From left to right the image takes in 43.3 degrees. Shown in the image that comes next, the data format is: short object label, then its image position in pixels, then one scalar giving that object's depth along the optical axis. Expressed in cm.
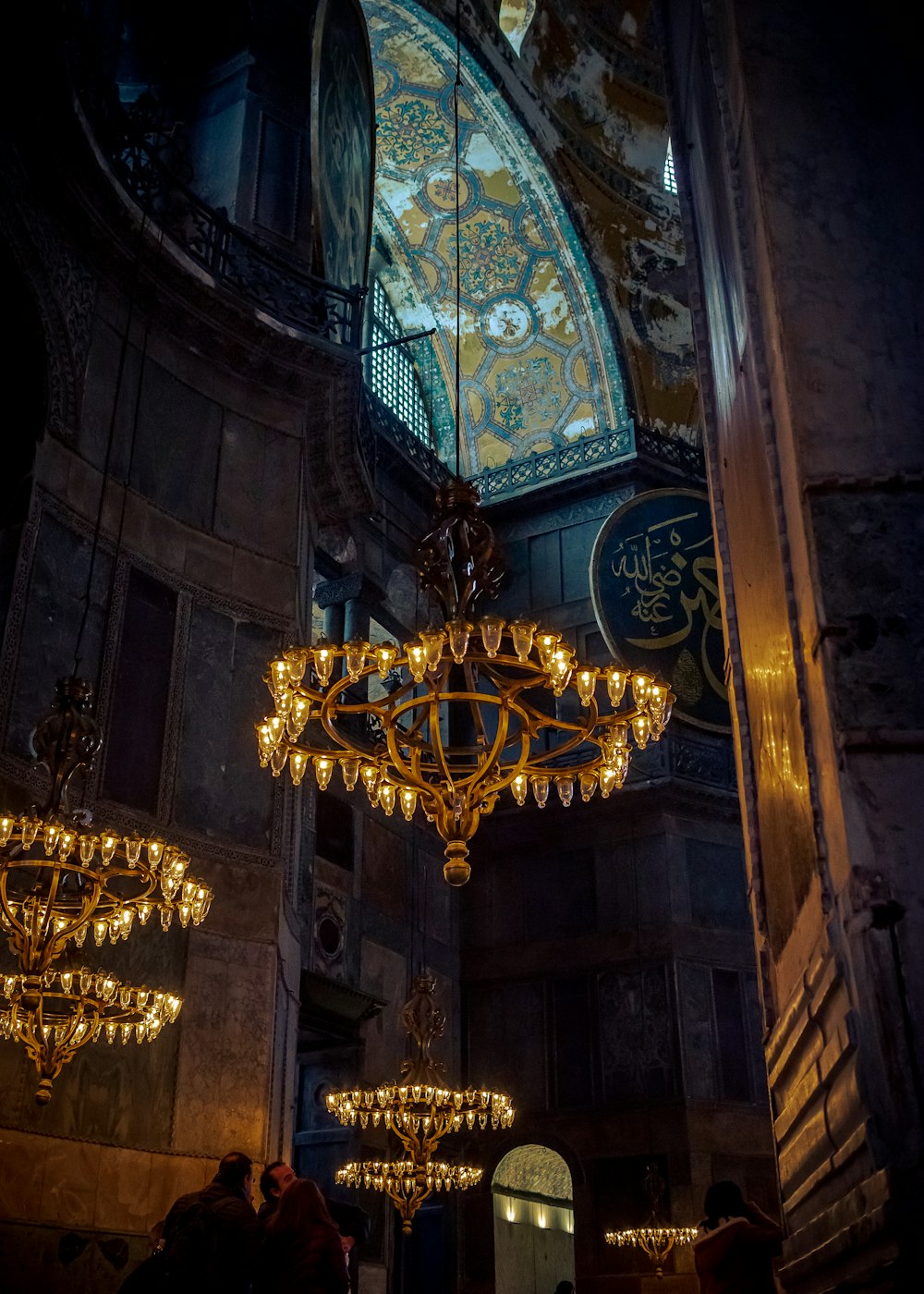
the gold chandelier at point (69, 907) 522
